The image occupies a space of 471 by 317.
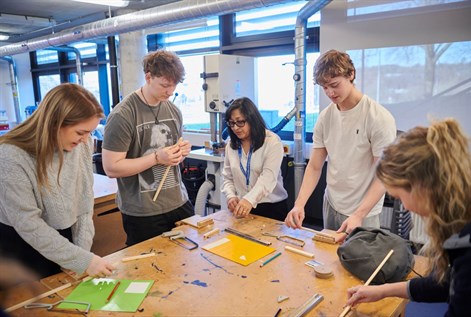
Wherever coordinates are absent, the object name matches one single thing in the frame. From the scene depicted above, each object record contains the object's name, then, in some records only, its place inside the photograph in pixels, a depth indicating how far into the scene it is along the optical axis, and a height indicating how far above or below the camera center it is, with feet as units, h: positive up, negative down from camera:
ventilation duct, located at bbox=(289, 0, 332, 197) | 10.46 +0.06
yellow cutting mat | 4.53 -2.10
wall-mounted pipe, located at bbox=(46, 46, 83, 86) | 20.58 +2.26
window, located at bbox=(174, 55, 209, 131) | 16.37 -0.19
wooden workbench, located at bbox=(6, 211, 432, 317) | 3.49 -2.11
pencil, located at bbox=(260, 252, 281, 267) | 4.38 -2.10
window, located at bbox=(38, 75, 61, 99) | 24.91 +1.11
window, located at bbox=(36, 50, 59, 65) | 24.32 +2.80
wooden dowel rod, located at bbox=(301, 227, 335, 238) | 5.06 -2.05
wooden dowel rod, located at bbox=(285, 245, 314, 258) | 4.57 -2.10
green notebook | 3.56 -2.10
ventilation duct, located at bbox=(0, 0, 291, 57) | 10.60 +2.74
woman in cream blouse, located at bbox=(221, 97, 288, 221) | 6.64 -1.30
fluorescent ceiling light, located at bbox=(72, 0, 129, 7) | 11.98 +3.23
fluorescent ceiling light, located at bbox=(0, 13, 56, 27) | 17.28 +3.94
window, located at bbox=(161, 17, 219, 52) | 15.26 +2.64
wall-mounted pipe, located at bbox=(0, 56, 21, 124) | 25.58 +0.97
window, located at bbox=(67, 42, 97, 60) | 21.09 +2.84
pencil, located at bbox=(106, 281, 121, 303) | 3.67 -2.09
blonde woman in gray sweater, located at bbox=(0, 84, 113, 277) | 3.79 -0.96
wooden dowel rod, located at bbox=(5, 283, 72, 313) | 3.57 -2.10
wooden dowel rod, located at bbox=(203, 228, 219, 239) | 5.20 -2.08
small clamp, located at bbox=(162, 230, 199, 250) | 4.89 -2.08
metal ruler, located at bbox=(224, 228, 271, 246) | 4.98 -2.10
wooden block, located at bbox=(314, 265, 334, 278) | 4.03 -2.06
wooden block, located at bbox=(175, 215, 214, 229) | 5.57 -2.05
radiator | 6.72 -3.02
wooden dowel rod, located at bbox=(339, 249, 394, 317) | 3.76 -1.93
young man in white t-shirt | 5.26 -0.87
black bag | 3.92 -1.88
